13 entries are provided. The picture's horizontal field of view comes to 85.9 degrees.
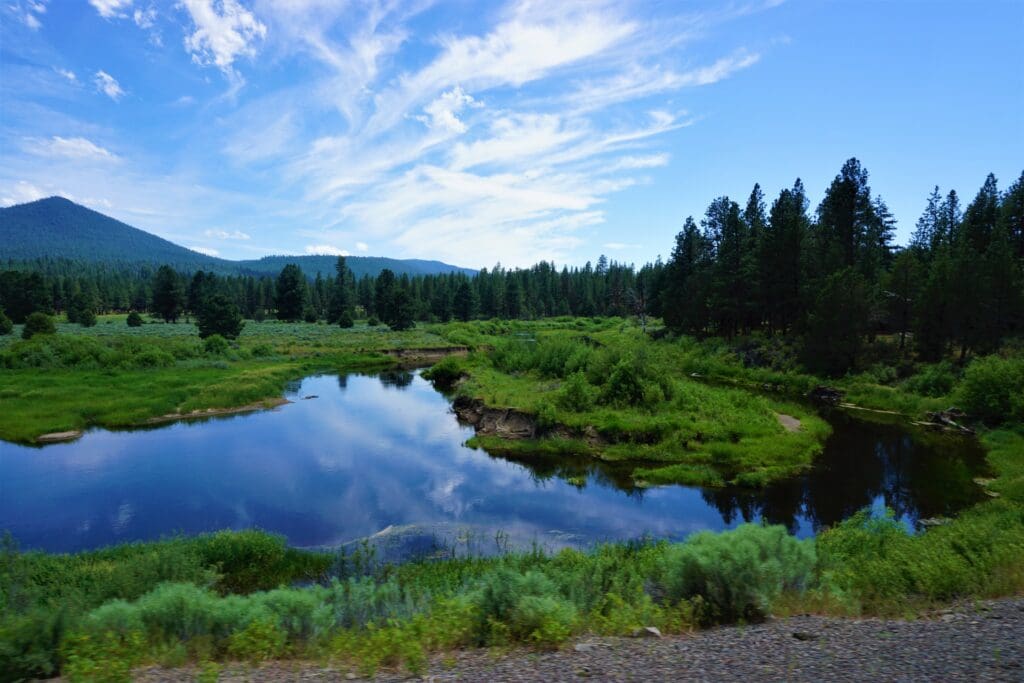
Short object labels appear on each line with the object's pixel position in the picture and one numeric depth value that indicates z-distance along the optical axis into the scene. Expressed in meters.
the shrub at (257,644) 6.81
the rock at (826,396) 38.28
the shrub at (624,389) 30.31
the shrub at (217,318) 67.69
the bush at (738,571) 8.02
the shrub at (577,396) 30.06
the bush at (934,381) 35.00
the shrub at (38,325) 53.00
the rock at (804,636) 6.93
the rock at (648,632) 7.32
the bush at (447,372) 49.59
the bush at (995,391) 28.16
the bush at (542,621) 7.02
